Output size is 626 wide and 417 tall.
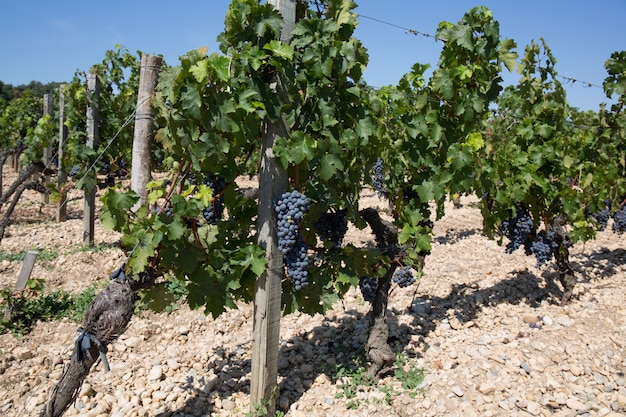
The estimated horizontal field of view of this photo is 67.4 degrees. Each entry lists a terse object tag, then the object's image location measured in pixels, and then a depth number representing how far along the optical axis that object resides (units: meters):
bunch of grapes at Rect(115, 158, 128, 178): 7.47
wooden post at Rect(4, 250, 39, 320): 4.90
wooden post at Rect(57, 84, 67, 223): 8.22
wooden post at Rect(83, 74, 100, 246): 6.89
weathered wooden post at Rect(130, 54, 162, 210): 3.41
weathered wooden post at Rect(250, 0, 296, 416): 2.99
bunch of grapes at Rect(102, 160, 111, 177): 7.02
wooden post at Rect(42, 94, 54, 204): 10.72
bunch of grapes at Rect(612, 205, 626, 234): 7.65
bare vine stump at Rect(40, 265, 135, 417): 2.83
